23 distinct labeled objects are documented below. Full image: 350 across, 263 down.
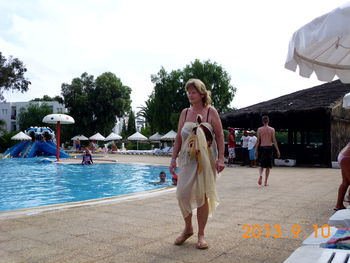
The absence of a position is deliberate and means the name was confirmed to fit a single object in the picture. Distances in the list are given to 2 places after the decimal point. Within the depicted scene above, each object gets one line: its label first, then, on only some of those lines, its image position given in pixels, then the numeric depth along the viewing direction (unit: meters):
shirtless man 8.05
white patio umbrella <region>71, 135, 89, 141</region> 44.99
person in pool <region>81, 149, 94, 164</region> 18.67
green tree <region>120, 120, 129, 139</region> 65.18
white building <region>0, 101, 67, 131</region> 71.25
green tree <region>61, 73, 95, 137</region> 43.91
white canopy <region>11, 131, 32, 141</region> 34.91
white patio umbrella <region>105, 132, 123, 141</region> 42.21
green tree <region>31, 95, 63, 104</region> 81.19
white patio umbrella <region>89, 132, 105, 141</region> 41.47
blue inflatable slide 27.34
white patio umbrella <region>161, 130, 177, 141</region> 33.42
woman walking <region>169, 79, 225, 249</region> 3.35
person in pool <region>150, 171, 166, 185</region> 10.37
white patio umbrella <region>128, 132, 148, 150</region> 40.56
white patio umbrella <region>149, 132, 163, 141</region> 38.54
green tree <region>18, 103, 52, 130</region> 57.66
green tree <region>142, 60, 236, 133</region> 34.47
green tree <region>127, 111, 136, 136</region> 66.64
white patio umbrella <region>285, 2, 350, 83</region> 2.34
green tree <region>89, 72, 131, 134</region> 44.38
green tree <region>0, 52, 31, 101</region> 32.66
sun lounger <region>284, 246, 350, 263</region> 2.18
